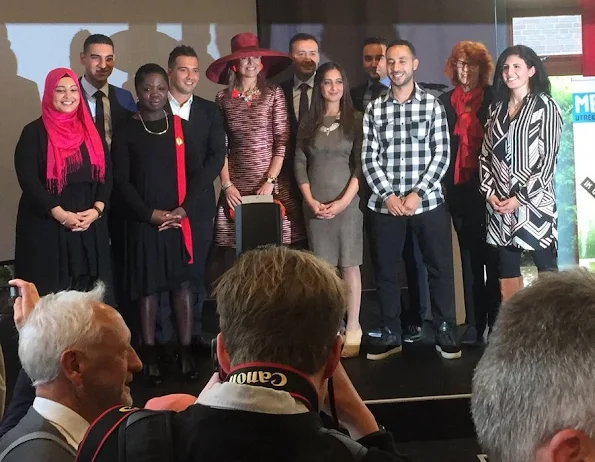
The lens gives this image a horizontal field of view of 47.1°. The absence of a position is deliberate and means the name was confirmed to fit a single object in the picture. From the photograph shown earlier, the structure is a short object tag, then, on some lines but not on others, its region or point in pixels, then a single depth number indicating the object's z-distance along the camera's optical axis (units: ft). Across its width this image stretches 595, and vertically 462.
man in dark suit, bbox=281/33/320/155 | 11.76
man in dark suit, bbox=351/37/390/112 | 12.01
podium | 11.46
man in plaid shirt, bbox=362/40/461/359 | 11.29
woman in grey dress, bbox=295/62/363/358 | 11.46
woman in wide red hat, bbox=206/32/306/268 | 11.59
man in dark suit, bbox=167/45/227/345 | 11.43
